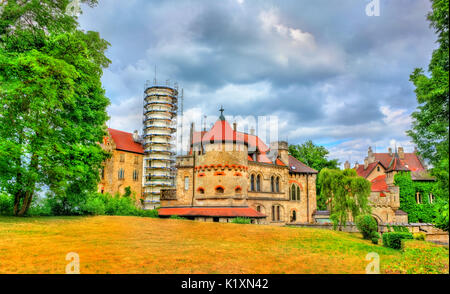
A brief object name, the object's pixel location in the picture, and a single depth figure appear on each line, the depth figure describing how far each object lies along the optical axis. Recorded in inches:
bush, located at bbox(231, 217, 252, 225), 1117.1
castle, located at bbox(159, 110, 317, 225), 1277.1
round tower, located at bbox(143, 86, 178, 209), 2164.9
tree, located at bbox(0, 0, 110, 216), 671.8
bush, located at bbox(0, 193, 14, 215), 869.6
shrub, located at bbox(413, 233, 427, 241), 1049.3
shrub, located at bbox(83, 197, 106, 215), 1032.8
